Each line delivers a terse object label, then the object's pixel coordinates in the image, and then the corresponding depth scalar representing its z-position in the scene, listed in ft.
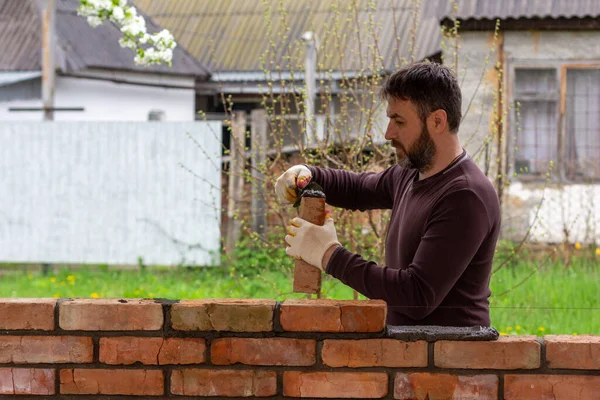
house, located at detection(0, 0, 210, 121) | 39.75
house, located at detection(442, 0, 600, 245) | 28.02
